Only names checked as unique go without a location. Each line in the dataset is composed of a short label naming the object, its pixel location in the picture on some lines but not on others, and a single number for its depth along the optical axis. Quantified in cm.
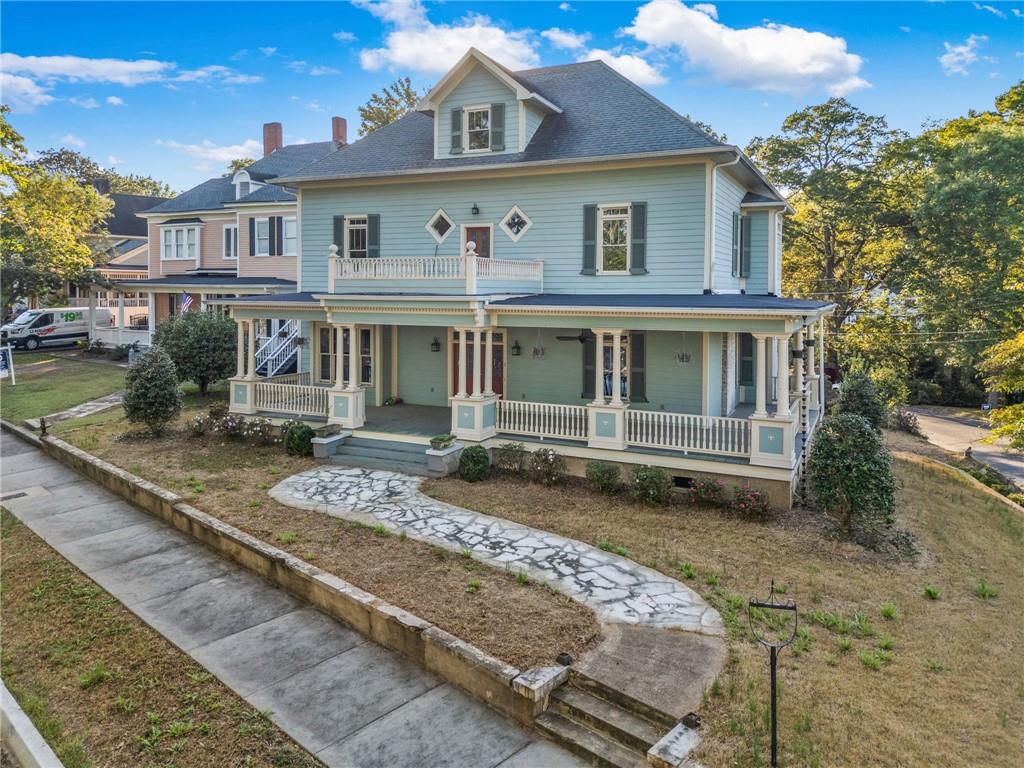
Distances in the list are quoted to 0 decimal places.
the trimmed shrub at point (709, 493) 1277
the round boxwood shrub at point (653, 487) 1301
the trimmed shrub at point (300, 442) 1614
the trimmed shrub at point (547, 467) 1428
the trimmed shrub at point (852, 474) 1125
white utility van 3416
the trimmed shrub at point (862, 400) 1809
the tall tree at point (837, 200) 3338
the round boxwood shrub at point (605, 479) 1370
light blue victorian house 1433
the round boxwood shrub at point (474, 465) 1440
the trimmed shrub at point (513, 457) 1490
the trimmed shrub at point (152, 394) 1731
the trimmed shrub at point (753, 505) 1227
